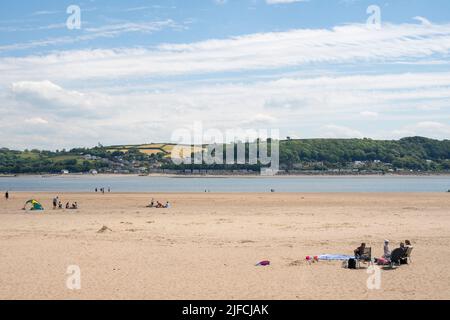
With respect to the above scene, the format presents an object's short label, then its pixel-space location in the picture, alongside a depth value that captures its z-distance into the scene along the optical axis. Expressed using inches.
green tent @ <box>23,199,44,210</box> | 1653.7
